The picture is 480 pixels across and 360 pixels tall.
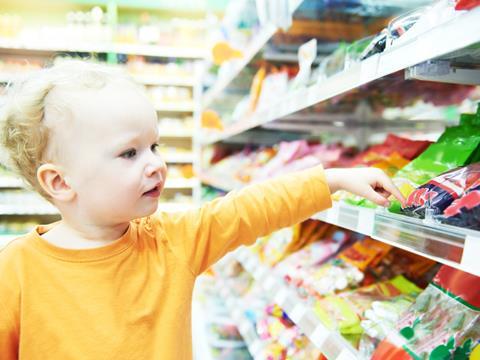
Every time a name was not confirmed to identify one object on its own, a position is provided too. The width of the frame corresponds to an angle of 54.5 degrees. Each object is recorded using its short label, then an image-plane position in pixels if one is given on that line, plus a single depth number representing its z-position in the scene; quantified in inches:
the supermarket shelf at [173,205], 201.0
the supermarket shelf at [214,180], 93.4
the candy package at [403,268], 53.4
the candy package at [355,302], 45.7
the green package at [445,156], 36.6
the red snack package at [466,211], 26.0
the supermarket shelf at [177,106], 202.1
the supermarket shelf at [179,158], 203.0
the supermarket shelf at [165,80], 200.4
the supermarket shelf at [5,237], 182.9
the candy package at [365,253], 55.3
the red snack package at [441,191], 30.1
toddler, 36.4
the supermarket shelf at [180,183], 202.5
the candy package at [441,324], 33.6
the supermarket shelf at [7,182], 182.1
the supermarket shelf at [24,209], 182.7
